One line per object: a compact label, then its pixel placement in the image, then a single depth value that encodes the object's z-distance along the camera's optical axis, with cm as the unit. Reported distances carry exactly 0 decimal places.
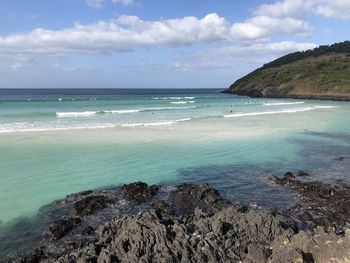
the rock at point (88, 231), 1311
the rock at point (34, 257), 1108
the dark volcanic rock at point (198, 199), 1566
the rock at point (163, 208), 1479
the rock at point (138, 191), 1677
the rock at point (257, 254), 982
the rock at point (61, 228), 1284
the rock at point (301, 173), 2091
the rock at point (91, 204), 1513
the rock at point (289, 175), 2053
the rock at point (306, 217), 1453
